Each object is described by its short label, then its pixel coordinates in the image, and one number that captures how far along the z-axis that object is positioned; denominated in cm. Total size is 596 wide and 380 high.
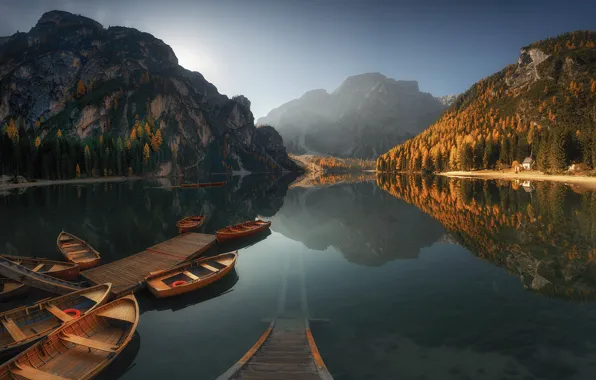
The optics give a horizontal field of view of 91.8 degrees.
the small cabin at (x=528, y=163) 13025
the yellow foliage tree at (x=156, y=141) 18978
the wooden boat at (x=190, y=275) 1878
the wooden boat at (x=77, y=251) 2426
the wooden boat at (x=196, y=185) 11569
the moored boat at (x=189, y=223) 3669
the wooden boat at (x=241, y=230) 3394
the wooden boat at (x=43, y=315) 1268
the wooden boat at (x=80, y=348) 1013
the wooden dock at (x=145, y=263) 2052
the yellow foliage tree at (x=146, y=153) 16662
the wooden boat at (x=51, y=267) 2123
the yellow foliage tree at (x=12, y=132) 12431
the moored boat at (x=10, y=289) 1825
